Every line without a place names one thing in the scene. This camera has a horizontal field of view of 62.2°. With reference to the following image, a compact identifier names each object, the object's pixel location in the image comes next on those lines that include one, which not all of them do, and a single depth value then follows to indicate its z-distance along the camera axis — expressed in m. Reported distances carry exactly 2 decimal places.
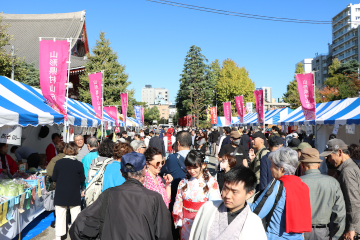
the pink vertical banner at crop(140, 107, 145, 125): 25.12
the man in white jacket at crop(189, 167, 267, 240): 1.87
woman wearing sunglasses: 3.47
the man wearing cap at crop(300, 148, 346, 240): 3.02
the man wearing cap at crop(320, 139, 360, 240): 3.39
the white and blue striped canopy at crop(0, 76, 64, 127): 5.61
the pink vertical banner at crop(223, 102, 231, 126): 24.47
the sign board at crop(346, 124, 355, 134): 9.76
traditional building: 27.25
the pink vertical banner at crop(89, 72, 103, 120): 10.68
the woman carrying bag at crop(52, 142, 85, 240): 4.83
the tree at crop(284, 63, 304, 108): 48.14
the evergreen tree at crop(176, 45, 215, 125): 51.06
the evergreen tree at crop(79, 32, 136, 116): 26.66
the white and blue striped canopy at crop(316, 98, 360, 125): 9.40
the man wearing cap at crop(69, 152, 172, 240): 2.22
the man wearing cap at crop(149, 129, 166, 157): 9.79
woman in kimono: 3.11
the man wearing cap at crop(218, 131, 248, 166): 6.00
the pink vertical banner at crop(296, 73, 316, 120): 11.15
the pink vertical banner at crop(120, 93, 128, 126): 16.68
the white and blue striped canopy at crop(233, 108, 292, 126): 20.70
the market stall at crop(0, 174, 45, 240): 4.71
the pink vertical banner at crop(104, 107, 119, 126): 16.47
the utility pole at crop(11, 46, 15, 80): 15.99
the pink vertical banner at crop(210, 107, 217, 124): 29.29
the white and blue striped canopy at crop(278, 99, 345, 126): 12.02
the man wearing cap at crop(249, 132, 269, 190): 5.18
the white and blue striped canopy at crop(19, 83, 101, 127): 8.71
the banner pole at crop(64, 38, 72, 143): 7.57
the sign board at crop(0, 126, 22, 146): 5.44
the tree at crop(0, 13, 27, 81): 15.27
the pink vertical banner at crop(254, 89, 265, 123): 15.34
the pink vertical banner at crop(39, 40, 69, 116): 6.86
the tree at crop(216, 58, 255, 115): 49.22
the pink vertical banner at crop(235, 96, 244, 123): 21.06
